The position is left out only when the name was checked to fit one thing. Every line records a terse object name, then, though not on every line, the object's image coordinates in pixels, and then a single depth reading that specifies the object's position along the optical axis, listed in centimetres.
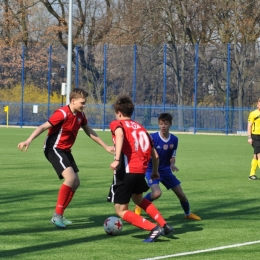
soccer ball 1508
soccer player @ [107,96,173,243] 1450
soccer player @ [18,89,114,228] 1646
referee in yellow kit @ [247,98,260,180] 2908
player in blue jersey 1713
